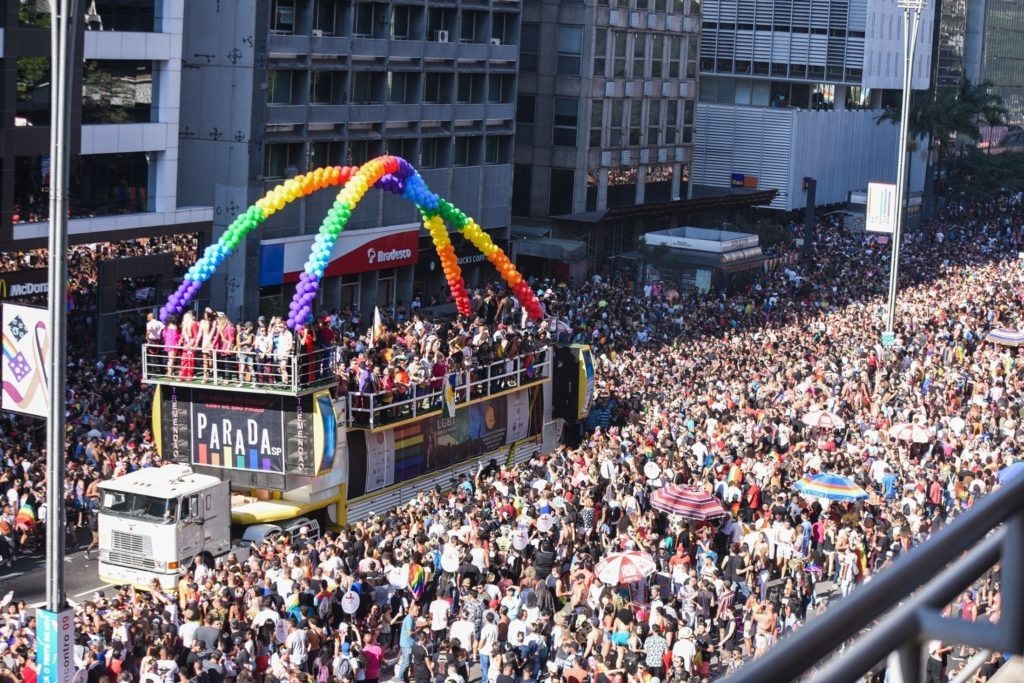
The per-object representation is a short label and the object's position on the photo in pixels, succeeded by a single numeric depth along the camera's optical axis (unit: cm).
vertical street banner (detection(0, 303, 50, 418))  1720
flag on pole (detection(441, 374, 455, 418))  3084
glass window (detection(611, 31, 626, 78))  7131
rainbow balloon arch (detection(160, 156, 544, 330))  3114
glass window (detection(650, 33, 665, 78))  7500
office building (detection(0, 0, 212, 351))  3972
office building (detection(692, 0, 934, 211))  8981
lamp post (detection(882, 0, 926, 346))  4381
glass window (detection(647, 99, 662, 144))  7600
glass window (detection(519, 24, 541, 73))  7006
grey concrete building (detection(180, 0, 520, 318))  5072
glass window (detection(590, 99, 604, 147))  7049
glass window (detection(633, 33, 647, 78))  7319
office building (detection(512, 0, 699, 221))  6962
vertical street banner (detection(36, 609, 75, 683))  1688
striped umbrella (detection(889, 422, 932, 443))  3181
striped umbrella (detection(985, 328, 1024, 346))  4353
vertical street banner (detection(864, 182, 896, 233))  4769
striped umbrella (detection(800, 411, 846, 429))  3344
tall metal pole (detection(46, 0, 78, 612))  1573
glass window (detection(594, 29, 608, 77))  6969
